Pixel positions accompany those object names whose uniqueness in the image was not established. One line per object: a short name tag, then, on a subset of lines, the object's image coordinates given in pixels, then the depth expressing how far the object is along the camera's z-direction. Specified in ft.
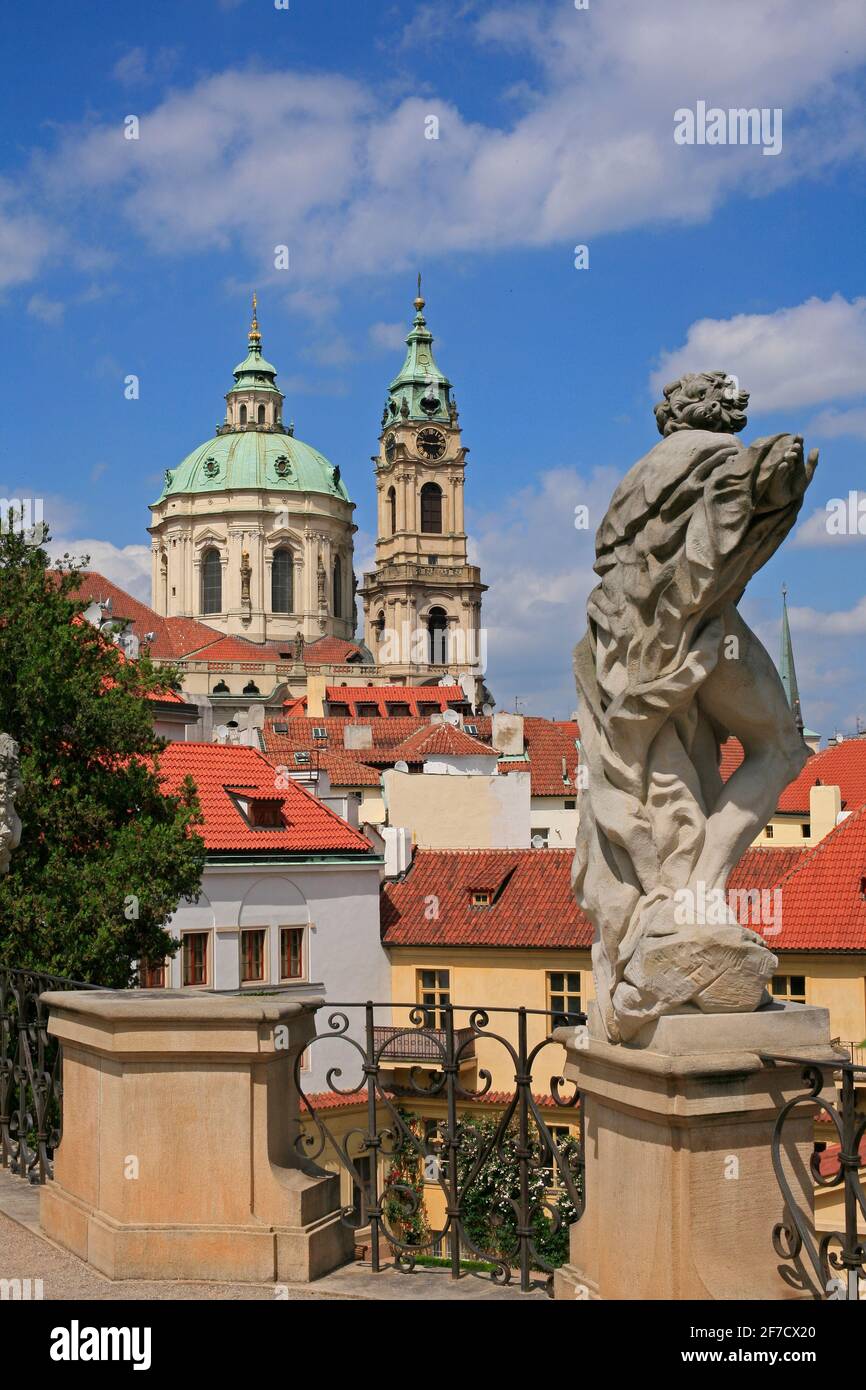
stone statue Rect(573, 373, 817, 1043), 14.28
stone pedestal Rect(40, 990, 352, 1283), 17.88
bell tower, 376.68
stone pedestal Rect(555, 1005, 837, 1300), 13.91
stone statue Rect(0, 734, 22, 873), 23.94
